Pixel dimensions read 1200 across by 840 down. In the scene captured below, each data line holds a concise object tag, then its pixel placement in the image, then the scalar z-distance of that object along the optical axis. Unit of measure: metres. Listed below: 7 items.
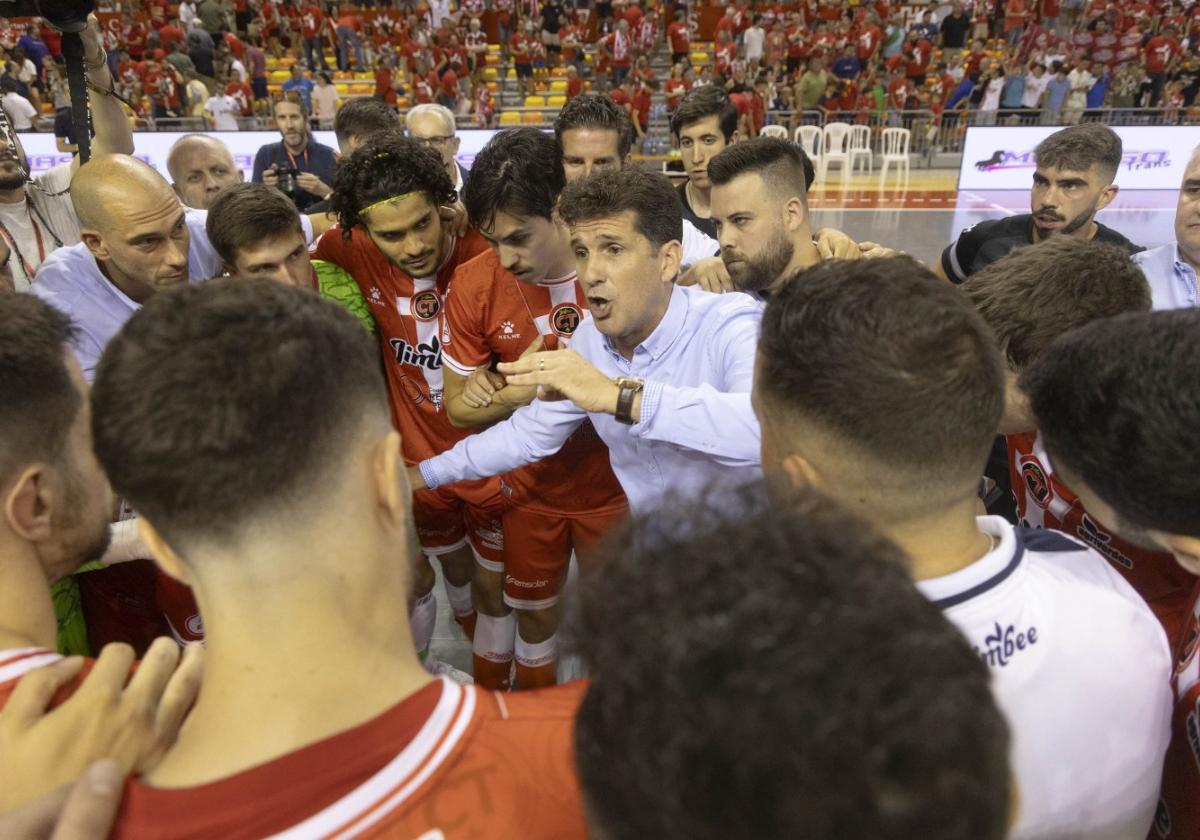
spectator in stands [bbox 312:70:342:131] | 16.00
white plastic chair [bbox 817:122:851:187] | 15.99
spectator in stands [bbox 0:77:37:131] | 13.64
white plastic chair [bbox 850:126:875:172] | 16.36
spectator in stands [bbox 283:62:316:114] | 16.08
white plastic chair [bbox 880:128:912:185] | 15.77
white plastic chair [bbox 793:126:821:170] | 16.20
